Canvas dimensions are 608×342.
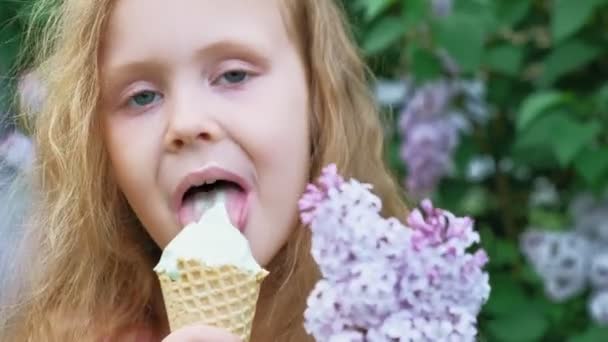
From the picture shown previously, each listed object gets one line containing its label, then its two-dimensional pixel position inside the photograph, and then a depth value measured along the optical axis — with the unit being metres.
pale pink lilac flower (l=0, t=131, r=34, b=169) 2.72
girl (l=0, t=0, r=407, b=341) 2.13
